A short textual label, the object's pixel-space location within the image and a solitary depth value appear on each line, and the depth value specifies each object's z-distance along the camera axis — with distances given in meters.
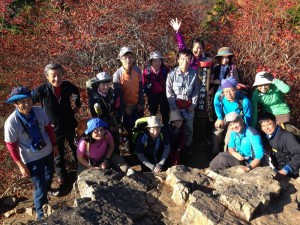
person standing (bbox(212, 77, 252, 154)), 5.12
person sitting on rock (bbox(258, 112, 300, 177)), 4.66
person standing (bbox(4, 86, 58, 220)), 4.18
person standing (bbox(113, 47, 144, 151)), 5.48
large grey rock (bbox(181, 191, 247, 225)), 3.38
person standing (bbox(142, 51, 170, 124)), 5.96
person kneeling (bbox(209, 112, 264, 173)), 4.73
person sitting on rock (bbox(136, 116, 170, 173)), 5.22
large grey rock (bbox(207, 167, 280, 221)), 3.58
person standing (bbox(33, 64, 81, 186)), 4.82
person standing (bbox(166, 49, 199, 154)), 5.50
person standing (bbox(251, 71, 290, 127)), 5.52
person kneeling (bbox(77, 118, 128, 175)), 4.80
